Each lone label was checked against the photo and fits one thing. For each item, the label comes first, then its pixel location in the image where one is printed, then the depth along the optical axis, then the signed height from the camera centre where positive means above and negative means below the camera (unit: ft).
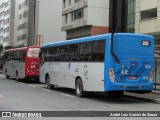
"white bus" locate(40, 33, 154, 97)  52.90 -0.28
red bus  101.19 -0.57
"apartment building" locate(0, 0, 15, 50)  361.10 +39.34
